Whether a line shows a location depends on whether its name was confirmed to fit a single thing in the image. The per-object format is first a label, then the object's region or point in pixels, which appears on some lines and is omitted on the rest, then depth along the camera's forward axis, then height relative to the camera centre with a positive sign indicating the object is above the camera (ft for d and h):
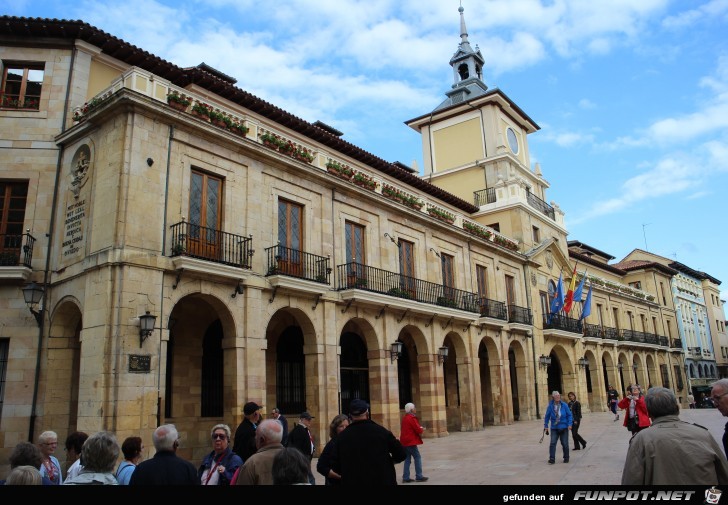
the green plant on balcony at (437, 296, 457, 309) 70.64 +10.60
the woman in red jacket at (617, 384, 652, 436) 34.58 -1.76
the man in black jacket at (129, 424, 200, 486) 13.24 -1.64
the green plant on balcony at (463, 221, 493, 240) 81.41 +22.50
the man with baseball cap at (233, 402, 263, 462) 23.67 -1.73
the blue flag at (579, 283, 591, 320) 96.53 +12.59
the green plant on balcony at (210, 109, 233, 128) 48.39 +23.10
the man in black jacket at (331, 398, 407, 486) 15.80 -1.74
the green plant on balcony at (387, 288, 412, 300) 62.54 +10.48
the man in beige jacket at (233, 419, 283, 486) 13.66 -1.51
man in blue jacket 39.75 -2.70
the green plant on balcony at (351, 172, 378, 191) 62.85 +22.84
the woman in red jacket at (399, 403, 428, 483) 34.91 -3.15
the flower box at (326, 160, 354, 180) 59.73 +23.03
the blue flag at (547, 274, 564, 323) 90.94 +13.18
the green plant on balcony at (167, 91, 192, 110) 45.47 +23.30
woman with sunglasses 17.13 -2.01
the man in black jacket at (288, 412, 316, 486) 26.27 -2.06
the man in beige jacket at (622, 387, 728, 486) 11.28 -1.51
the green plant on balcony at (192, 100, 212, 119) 47.48 +23.33
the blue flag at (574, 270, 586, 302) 96.84 +14.91
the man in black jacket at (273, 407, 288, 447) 26.43 -1.46
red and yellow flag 92.02 +13.84
